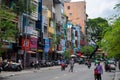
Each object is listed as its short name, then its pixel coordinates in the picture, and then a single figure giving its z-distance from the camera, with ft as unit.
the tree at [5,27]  58.74
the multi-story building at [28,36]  94.16
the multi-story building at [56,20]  134.82
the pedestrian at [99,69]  40.23
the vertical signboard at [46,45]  120.60
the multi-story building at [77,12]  229.34
